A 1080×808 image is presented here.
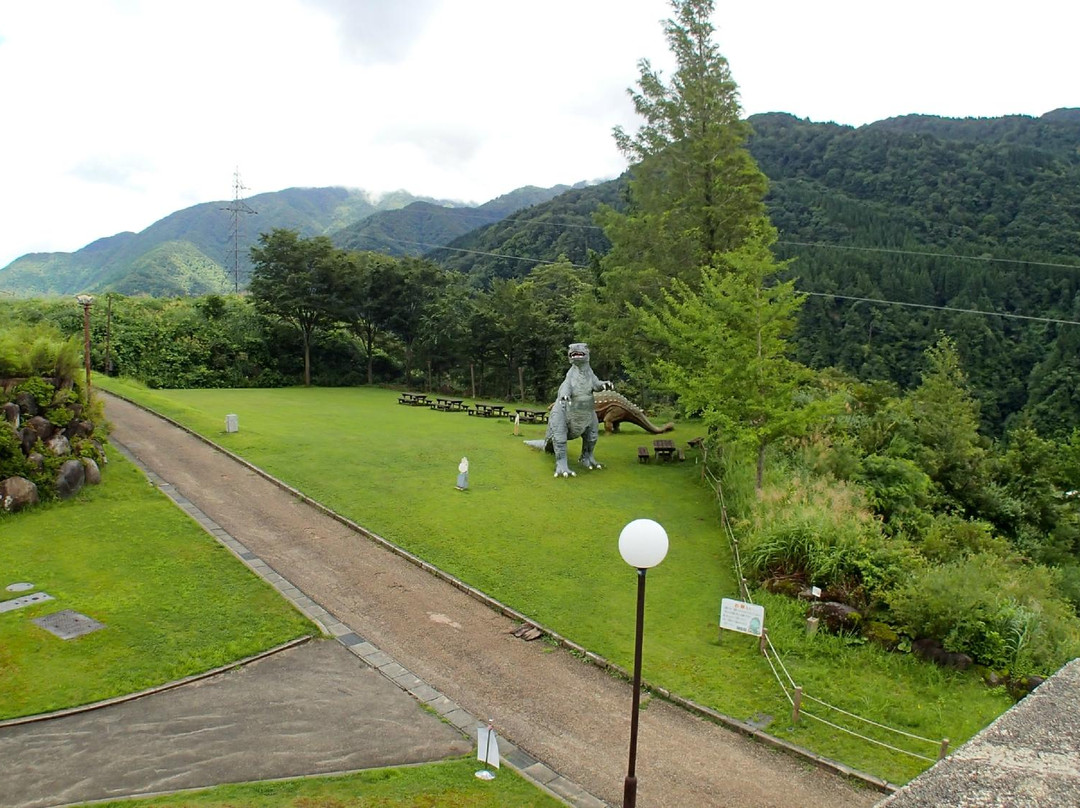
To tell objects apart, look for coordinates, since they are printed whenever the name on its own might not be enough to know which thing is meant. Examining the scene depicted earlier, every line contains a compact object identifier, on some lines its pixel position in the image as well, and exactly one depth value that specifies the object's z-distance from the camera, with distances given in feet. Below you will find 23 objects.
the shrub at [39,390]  46.52
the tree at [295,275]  115.65
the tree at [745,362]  47.65
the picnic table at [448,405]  94.89
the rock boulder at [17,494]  42.27
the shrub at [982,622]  28.81
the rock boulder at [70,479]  45.29
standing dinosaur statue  57.67
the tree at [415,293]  119.96
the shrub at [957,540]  40.70
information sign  29.30
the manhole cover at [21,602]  31.37
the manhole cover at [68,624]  29.55
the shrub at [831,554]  33.81
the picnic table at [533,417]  84.99
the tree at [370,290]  118.96
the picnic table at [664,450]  63.41
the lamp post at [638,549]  19.12
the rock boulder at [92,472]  47.60
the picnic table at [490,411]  89.86
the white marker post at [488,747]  21.95
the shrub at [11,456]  43.04
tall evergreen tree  70.79
